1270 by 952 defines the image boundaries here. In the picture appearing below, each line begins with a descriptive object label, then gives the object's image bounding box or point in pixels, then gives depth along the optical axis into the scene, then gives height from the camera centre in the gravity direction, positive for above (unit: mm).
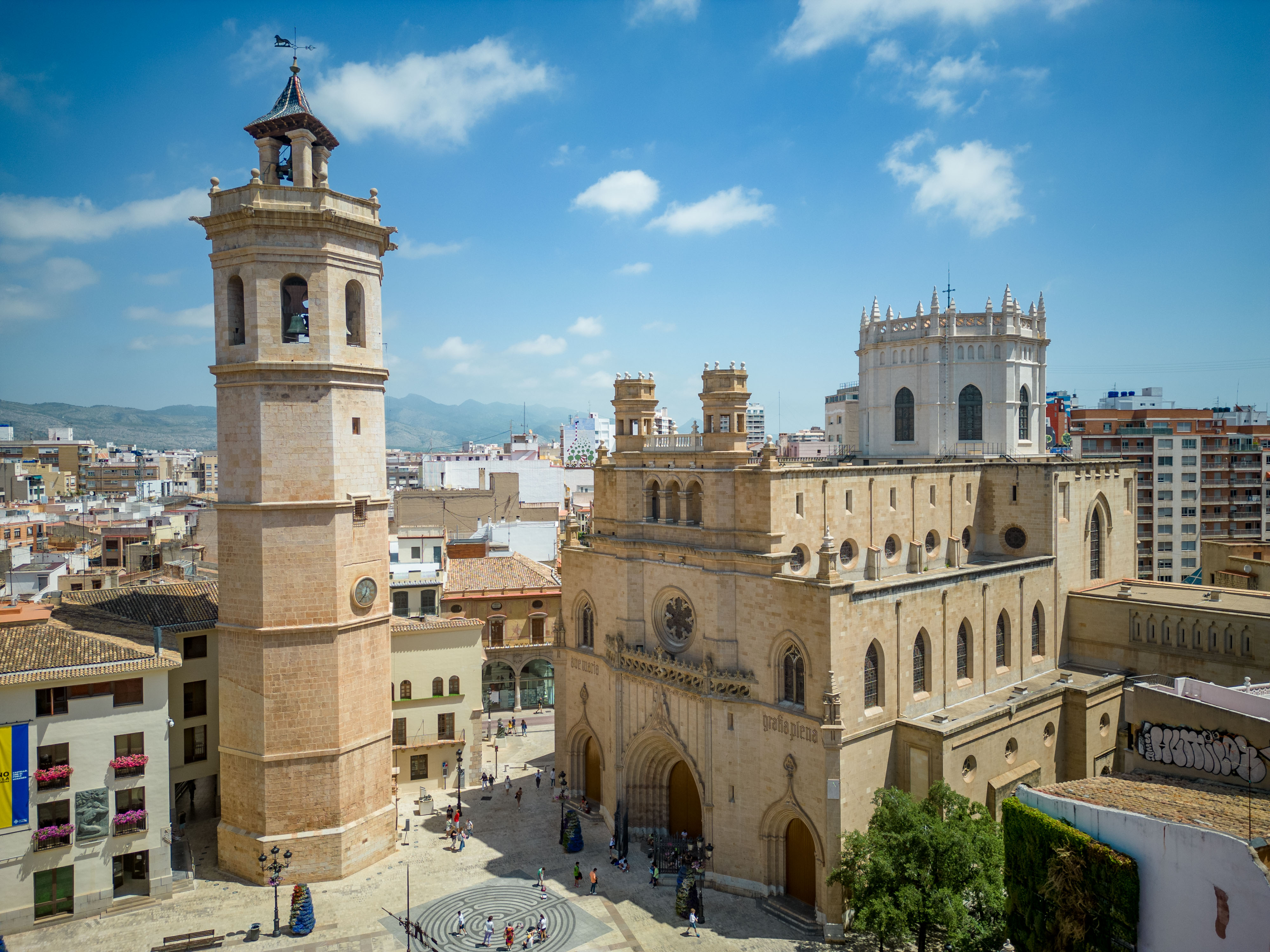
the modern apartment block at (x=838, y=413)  73569 +7333
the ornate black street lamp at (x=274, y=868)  30484 -14725
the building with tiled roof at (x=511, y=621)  55000 -10263
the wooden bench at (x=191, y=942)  27239 -15481
